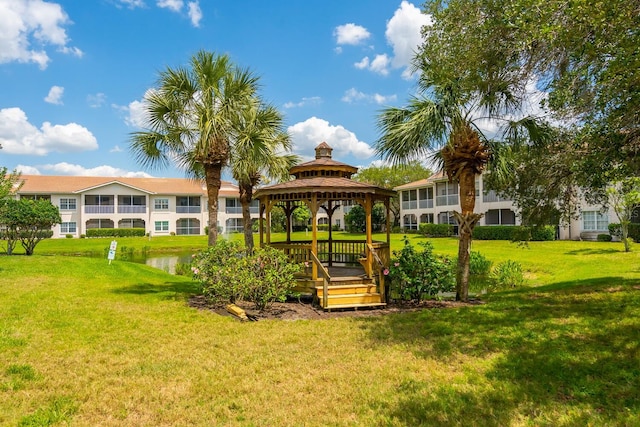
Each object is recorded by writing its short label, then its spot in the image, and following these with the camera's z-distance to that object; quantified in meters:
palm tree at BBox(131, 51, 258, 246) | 11.64
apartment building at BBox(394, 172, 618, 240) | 28.53
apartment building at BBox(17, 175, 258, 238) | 43.81
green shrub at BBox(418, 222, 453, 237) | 36.31
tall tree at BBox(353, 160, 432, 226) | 54.72
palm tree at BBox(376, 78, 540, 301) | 9.76
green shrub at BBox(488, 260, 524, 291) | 14.52
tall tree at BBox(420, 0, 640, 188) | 5.54
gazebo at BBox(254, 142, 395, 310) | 10.36
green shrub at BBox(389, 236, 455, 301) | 10.30
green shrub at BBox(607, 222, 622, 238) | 25.77
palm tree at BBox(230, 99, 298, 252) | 12.21
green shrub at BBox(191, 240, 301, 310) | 9.41
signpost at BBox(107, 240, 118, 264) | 15.83
